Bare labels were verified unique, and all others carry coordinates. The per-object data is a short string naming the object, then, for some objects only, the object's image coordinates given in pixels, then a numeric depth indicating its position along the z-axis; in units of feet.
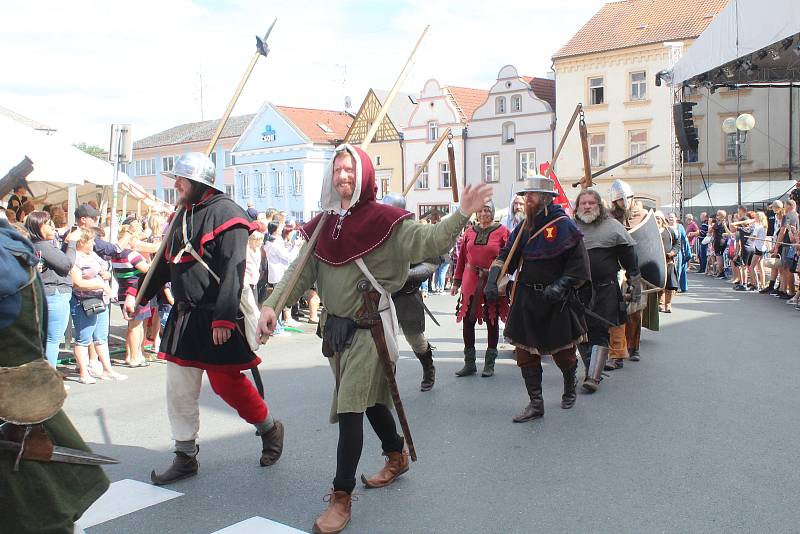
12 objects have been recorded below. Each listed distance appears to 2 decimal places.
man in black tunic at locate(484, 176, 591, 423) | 19.38
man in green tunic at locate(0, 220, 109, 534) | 7.94
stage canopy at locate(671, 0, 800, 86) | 32.81
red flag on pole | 31.38
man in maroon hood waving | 12.77
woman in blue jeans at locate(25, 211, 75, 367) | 21.03
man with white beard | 22.54
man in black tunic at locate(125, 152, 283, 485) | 14.47
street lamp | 65.72
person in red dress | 24.71
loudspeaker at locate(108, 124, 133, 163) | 33.68
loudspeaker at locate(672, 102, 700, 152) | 55.62
